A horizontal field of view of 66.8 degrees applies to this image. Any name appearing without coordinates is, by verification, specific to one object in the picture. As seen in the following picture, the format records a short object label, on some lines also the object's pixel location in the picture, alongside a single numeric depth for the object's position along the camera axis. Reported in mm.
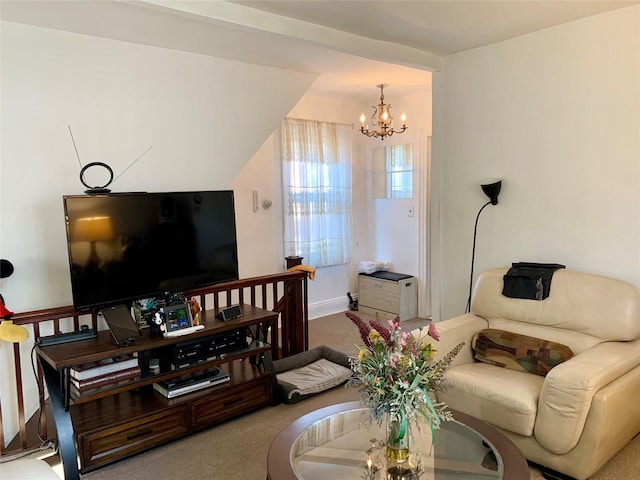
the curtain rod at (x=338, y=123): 5281
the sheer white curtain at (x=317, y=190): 5309
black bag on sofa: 3035
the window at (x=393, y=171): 5668
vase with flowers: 1772
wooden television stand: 2482
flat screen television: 2584
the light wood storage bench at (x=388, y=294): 5520
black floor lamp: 3541
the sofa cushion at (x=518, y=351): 2746
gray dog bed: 3379
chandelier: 4750
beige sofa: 2309
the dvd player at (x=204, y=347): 2902
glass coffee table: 1858
